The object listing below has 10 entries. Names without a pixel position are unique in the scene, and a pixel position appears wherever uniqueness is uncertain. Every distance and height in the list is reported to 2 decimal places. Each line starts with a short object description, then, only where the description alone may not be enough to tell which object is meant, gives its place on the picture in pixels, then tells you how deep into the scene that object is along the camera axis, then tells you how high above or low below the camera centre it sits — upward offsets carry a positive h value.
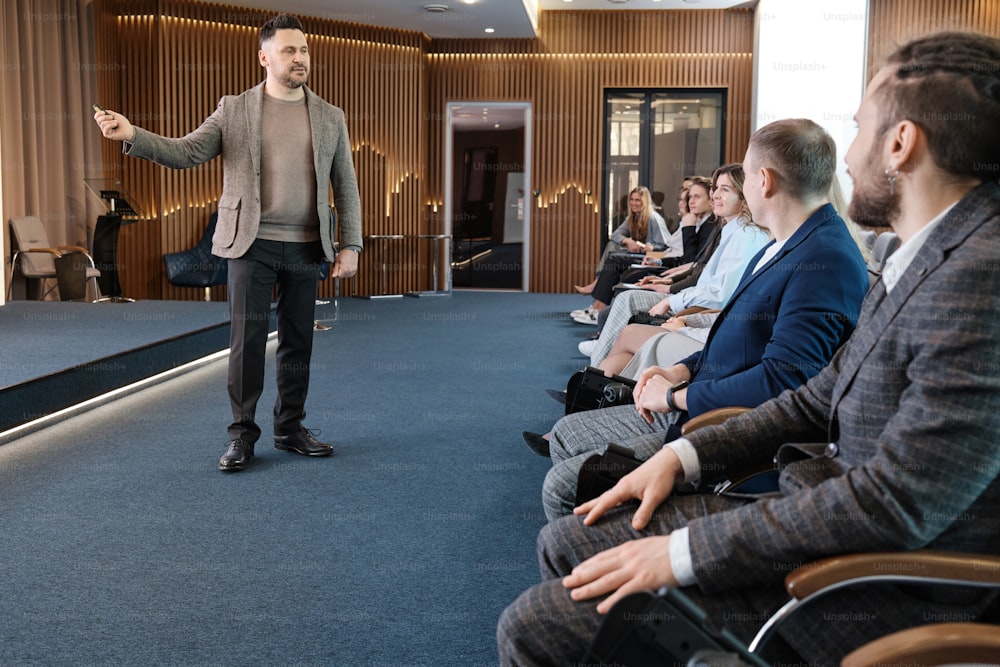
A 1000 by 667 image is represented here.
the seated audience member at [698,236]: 5.66 -0.07
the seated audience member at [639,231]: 8.75 -0.06
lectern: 8.90 -0.12
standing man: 3.64 +0.08
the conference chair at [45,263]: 8.31 -0.39
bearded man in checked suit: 1.14 -0.27
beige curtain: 8.47 +1.01
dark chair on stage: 9.36 -0.48
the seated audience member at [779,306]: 2.10 -0.19
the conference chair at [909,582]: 1.01 -0.45
